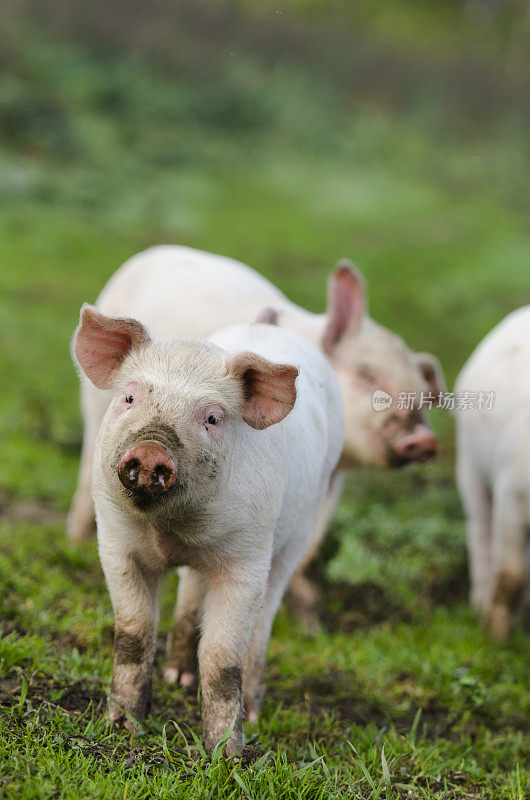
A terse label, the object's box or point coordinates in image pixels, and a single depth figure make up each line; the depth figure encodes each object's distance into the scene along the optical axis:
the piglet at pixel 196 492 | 6.09
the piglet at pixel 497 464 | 11.23
